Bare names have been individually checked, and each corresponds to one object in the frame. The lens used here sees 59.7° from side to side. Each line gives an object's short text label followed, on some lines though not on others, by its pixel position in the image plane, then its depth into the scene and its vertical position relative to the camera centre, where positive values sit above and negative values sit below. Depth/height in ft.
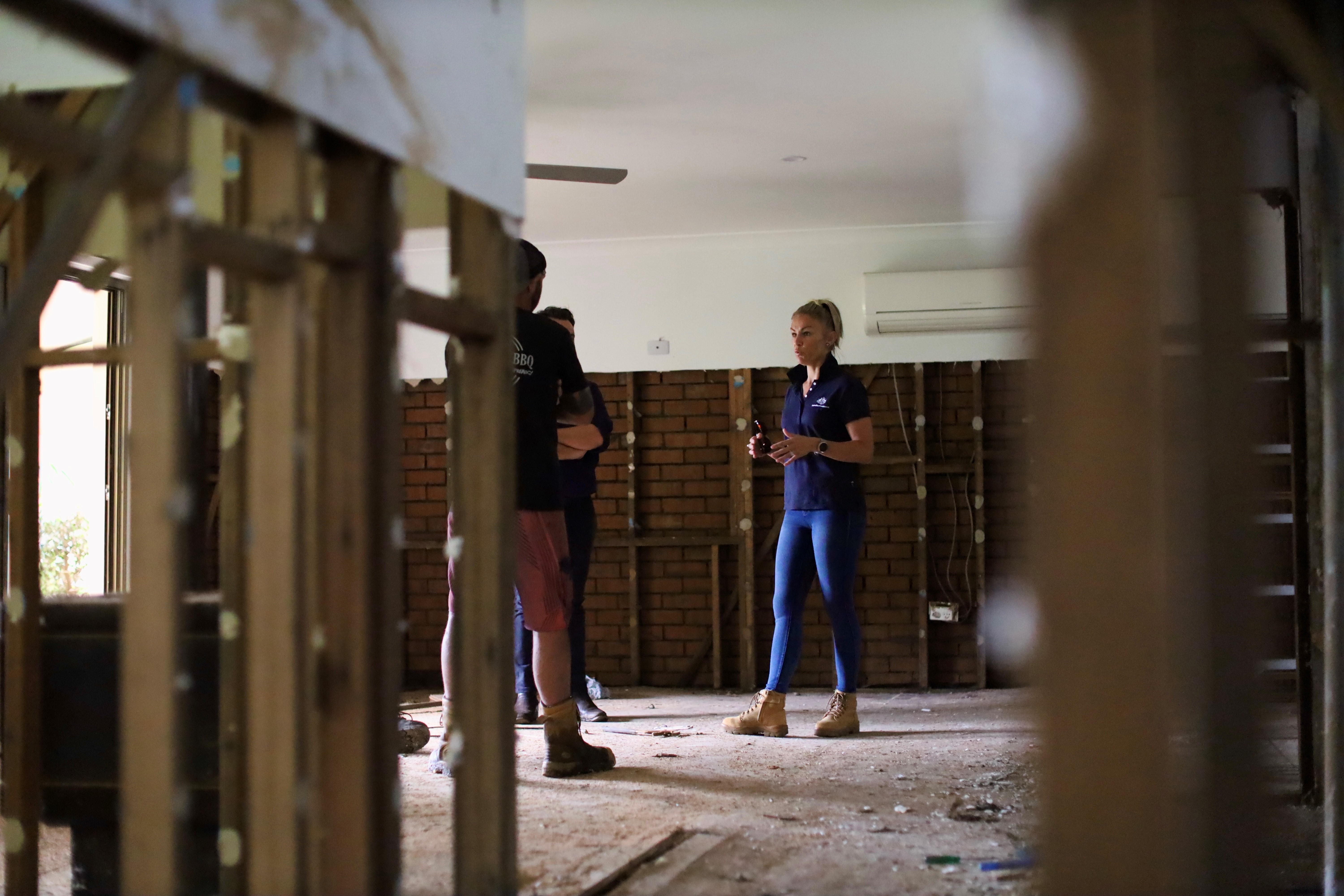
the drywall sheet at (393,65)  3.74 +1.58
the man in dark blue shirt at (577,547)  14.01 -0.86
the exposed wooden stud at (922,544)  19.47 -1.11
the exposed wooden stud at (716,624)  19.92 -2.45
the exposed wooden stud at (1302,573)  8.62 -0.73
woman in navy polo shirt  12.72 -0.59
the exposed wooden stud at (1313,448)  8.14 +0.19
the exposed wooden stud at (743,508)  19.94 -0.49
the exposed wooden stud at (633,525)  20.25 -0.78
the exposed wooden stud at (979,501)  19.38 -0.39
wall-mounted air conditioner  19.72 +2.97
